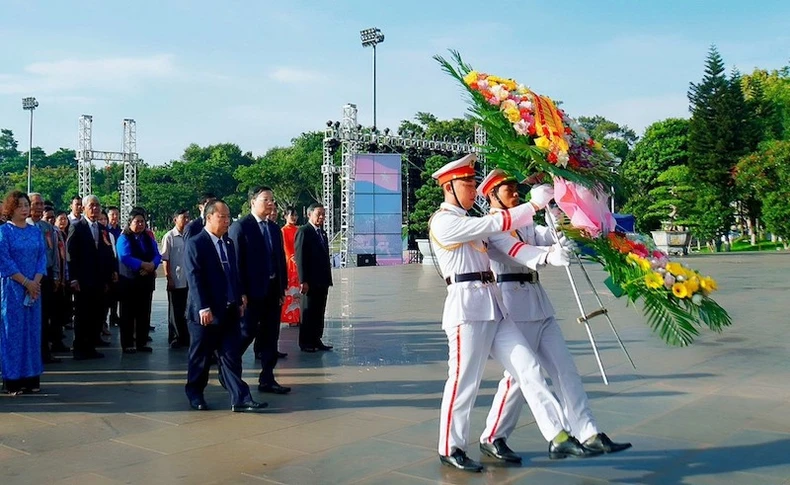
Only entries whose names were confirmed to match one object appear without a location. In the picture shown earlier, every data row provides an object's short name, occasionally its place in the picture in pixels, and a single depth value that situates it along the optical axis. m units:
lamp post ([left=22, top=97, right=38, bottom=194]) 46.53
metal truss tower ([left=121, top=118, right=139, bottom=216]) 39.78
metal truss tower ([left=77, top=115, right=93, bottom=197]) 37.29
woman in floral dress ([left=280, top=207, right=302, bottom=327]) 9.30
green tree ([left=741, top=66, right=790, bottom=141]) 40.34
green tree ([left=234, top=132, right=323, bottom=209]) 54.72
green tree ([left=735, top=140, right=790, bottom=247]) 33.00
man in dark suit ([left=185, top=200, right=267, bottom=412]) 5.41
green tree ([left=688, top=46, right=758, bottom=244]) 38.47
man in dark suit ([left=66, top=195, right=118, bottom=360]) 7.82
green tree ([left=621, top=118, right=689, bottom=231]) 42.62
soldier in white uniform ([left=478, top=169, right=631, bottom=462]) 4.12
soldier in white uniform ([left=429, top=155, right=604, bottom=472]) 3.99
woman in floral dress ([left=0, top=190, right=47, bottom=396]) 6.01
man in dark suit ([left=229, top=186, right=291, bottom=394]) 5.97
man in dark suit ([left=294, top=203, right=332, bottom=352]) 8.13
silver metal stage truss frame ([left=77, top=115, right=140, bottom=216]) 37.59
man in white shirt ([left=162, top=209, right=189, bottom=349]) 8.59
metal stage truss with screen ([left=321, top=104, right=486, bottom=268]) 29.67
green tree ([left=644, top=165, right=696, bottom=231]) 40.41
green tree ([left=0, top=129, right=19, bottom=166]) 84.31
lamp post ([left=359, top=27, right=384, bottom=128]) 34.50
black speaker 29.67
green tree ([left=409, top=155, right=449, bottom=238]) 38.56
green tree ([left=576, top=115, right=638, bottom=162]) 71.75
